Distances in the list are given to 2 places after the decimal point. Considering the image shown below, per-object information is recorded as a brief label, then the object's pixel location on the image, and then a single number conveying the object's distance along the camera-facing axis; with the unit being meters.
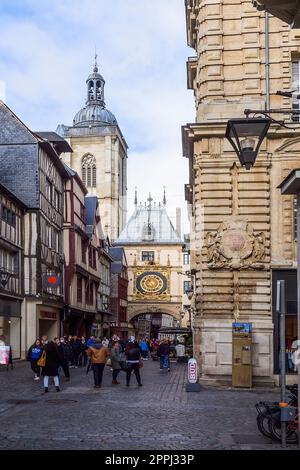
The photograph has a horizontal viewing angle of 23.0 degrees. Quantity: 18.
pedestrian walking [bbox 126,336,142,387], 21.88
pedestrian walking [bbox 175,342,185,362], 42.75
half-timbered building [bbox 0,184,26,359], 34.25
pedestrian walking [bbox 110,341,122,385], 23.08
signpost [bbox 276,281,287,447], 10.75
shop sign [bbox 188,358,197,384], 19.81
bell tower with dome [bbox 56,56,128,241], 108.94
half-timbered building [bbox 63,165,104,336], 46.06
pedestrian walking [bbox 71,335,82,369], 33.06
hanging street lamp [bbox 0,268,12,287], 33.59
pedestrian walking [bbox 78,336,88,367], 34.00
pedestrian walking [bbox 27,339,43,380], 24.41
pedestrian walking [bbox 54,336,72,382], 23.81
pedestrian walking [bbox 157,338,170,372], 31.02
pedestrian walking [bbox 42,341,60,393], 19.79
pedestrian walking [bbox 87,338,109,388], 20.94
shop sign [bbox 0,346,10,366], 29.05
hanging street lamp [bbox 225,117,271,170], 9.64
